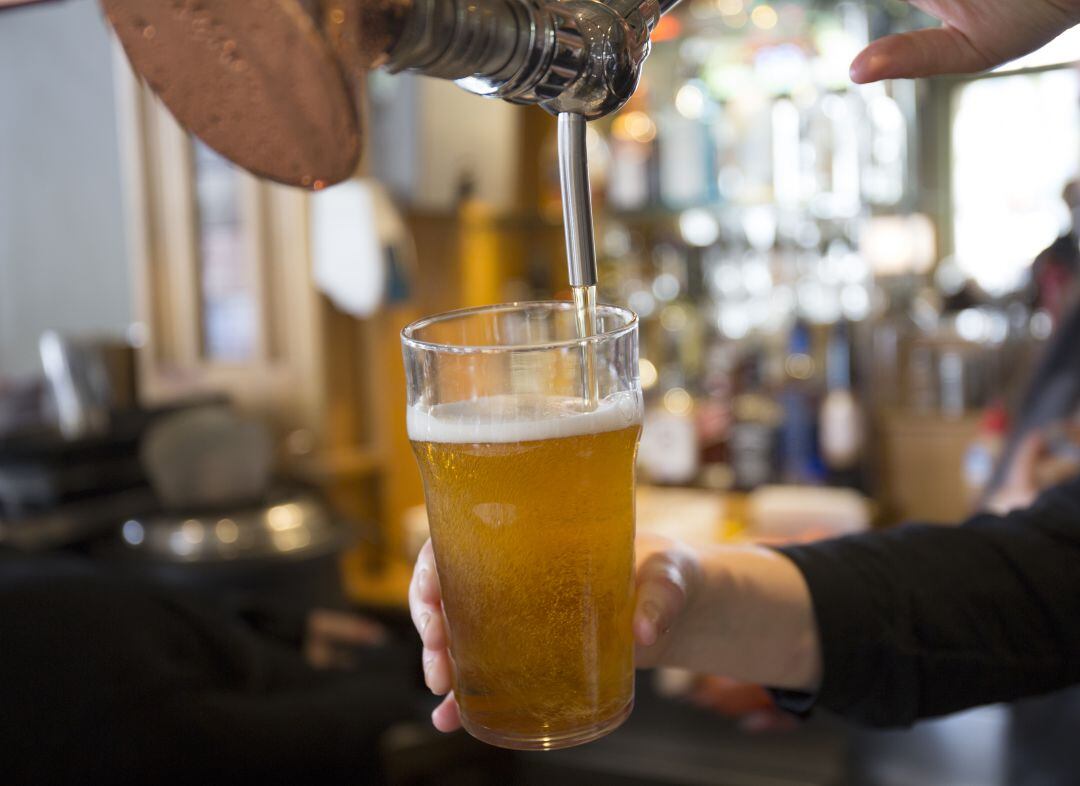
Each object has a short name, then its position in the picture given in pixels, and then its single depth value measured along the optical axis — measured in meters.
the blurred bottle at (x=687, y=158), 3.64
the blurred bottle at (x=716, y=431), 3.54
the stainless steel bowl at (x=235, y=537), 2.37
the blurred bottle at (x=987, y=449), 2.77
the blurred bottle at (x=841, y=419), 3.35
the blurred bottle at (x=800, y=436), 3.40
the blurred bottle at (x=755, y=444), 3.44
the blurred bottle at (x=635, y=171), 3.73
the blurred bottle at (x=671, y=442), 3.46
